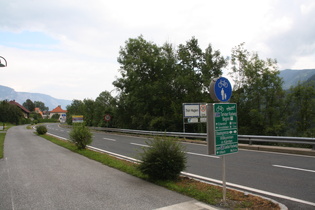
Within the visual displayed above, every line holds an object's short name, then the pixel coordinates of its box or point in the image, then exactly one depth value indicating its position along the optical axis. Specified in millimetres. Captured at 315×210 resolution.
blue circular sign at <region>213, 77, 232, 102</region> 5116
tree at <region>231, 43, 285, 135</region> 27062
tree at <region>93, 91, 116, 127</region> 41125
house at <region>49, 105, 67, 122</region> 183750
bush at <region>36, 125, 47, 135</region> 28766
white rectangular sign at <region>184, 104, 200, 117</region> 21266
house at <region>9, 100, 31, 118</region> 117938
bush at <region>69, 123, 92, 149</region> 13609
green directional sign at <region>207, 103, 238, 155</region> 4949
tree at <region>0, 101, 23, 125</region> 72812
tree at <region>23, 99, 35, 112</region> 159500
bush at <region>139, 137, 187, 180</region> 6629
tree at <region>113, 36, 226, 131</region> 29719
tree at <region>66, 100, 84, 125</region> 72812
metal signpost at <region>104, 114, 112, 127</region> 37788
